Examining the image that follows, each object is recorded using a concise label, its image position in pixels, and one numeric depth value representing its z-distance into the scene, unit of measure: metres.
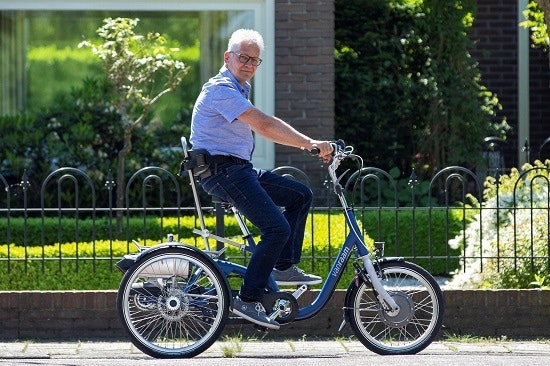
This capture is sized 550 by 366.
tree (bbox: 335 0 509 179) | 26.62
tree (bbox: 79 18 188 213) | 20.42
